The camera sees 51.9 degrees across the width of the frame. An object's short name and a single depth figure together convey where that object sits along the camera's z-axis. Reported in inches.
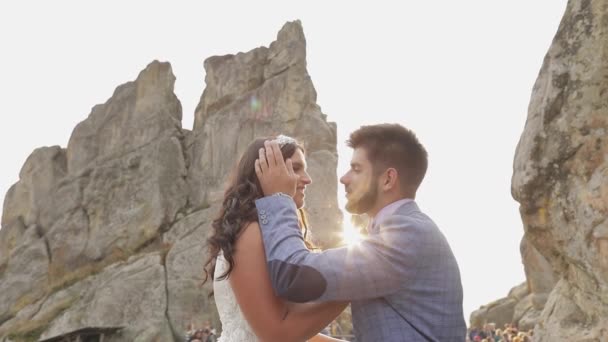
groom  91.8
